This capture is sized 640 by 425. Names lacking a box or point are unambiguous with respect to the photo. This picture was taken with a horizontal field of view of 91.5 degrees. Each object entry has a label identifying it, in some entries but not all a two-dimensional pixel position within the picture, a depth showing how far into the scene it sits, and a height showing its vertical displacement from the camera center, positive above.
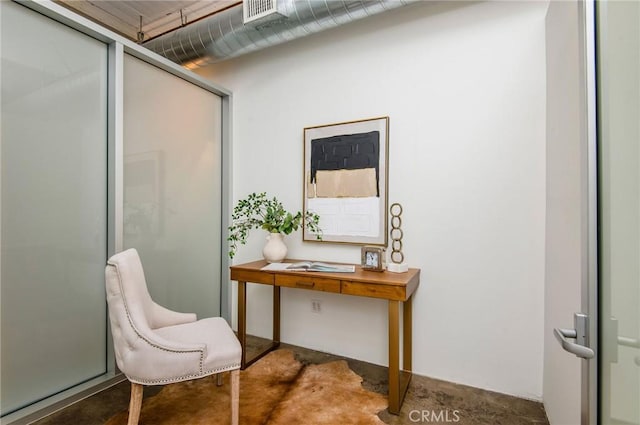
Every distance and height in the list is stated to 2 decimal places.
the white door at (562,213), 1.32 +0.01
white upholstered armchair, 1.54 -0.71
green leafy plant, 2.54 -0.04
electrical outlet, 2.67 -0.80
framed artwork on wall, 2.39 +0.28
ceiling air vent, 2.18 +1.45
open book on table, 2.17 -0.39
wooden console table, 1.84 -0.48
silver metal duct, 2.12 +1.41
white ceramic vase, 2.50 -0.29
